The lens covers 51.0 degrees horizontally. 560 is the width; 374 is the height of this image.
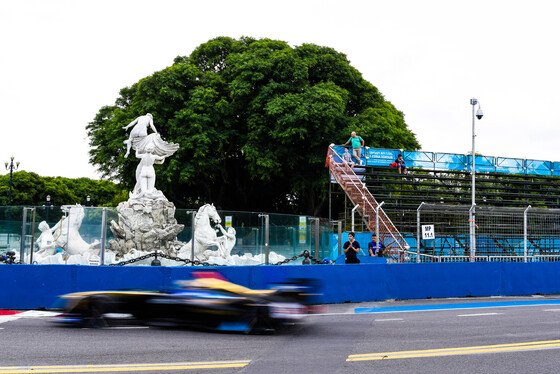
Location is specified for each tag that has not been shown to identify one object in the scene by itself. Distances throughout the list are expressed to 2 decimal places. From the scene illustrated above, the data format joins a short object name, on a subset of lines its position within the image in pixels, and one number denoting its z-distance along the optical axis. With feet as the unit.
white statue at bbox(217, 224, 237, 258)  70.79
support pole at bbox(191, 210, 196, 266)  55.45
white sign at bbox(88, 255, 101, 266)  54.31
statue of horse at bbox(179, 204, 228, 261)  72.28
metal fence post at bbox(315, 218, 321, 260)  65.91
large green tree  119.34
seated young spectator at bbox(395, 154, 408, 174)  110.52
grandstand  68.28
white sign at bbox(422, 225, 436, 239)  63.63
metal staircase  78.33
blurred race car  32.76
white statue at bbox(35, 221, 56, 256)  58.94
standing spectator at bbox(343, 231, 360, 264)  55.72
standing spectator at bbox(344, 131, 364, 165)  104.99
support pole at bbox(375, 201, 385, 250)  70.39
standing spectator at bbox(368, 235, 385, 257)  66.85
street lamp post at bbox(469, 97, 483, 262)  64.46
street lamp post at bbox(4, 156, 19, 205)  178.20
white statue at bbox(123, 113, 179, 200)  82.33
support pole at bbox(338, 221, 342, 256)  74.05
